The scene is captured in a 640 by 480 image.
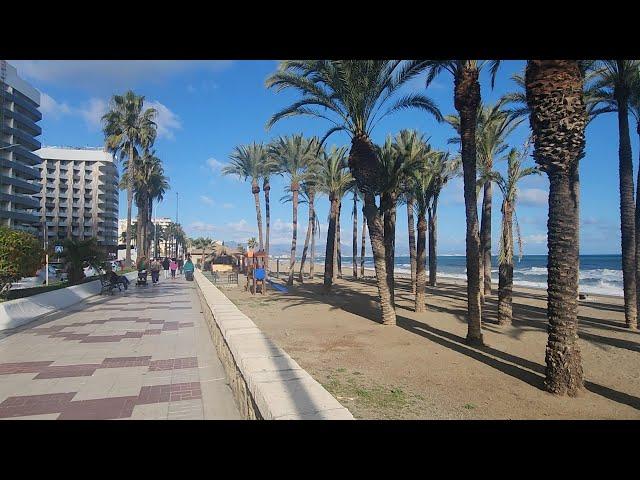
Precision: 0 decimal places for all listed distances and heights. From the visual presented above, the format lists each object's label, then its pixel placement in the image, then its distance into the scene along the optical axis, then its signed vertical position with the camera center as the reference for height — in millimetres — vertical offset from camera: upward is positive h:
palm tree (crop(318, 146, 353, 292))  25547 +4331
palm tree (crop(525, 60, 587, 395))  5887 +782
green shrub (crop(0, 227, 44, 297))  10820 -178
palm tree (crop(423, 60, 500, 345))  9289 +1878
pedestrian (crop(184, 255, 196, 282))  28466 -1429
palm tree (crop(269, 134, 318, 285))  30031 +6448
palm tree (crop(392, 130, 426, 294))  14383 +2850
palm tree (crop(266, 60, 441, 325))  11742 +4368
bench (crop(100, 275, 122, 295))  18766 -1604
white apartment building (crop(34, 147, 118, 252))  93375 +13094
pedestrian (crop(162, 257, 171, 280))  40500 -1628
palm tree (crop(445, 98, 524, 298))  14625 +4048
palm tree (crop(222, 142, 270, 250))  36000 +7221
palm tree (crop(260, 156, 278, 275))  32228 +5906
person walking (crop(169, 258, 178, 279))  31192 -1512
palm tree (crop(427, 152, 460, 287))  16406 +3056
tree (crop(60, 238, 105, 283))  17766 -281
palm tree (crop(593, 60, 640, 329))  12117 +2468
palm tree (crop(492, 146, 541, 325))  11295 +338
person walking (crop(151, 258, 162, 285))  25353 -1482
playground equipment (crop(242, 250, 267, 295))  19609 -937
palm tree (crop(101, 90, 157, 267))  32656 +9439
